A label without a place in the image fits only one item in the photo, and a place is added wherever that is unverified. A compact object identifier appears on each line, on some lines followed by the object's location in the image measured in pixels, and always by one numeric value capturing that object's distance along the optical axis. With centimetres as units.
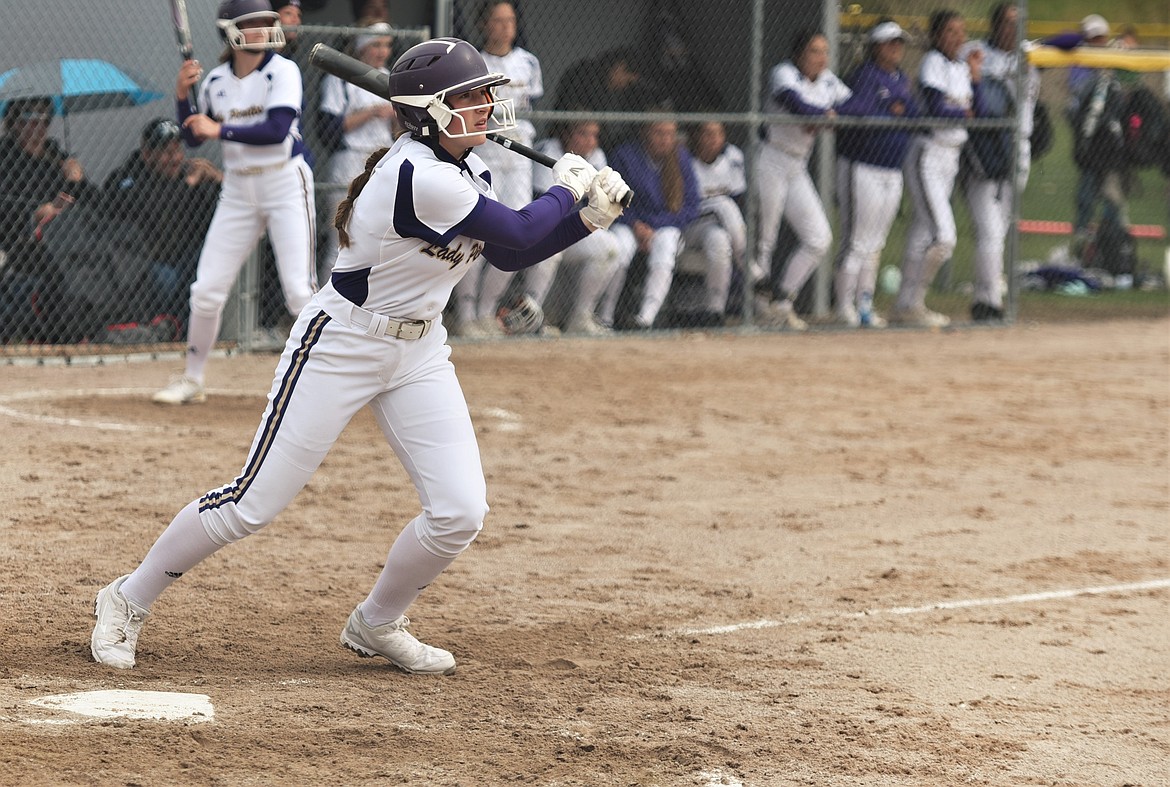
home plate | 757
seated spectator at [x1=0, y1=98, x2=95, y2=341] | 1903
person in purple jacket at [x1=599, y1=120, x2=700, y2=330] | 2325
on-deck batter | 1557
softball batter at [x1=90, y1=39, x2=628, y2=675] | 799
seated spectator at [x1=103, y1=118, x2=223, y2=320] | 1966
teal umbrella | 1927
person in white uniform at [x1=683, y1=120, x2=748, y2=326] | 2395
